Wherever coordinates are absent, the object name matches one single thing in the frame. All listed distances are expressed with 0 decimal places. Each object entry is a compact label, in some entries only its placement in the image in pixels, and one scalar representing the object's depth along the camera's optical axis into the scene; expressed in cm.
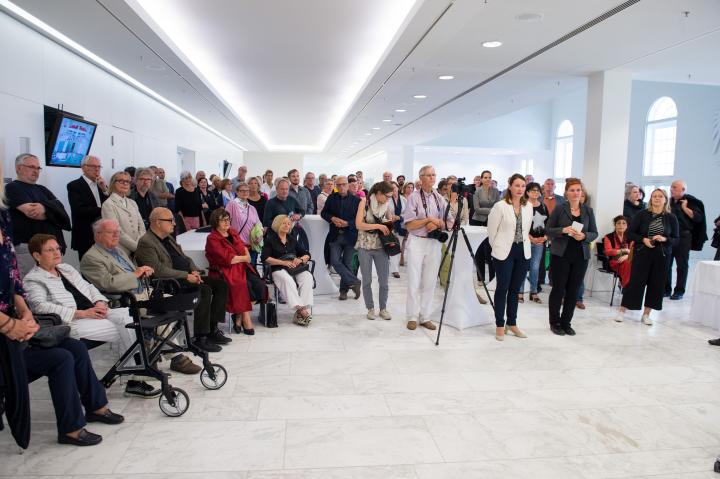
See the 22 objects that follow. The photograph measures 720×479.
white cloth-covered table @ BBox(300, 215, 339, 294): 679
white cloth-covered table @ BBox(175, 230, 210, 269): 500
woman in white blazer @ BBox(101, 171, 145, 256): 459
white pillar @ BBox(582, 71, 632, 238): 701
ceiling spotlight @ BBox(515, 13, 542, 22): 473
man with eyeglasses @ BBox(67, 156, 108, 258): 533
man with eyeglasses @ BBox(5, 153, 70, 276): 460
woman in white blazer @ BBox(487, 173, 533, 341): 476
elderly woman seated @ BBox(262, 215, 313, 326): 531
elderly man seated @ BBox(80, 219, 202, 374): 373
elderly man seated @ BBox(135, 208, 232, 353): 418
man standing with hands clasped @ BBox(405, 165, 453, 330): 503
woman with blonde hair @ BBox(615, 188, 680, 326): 548
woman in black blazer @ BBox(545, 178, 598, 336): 514
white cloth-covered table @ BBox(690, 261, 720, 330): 555
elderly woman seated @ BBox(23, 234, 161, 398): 316
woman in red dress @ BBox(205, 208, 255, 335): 483
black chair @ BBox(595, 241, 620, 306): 657
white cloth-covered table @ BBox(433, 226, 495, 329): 533
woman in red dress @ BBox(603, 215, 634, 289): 638
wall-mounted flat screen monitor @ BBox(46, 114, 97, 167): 647
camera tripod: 479
